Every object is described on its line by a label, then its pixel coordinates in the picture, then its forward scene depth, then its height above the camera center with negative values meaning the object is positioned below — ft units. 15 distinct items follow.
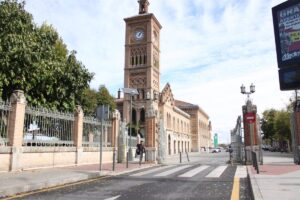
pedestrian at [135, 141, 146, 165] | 49.86 -2.27
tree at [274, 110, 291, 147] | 124.49 +6.23
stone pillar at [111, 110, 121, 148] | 54.62 +1.98
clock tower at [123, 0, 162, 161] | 166.87 +57.17
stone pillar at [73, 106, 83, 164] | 43.10 +1.06
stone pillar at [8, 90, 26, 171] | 31.91 +1.50
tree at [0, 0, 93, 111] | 46.65 +14.72
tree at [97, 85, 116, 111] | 104.18 +16.97
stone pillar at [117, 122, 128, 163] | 53.49 -1.77
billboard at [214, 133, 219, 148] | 255.74 -2.85
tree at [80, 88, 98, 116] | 63.08 +8.97
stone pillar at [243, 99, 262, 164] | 46.58 +1.01
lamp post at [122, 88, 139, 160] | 60.47 +11.42
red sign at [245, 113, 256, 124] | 46.17 +3.54
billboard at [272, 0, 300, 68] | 13.34 +5.85
